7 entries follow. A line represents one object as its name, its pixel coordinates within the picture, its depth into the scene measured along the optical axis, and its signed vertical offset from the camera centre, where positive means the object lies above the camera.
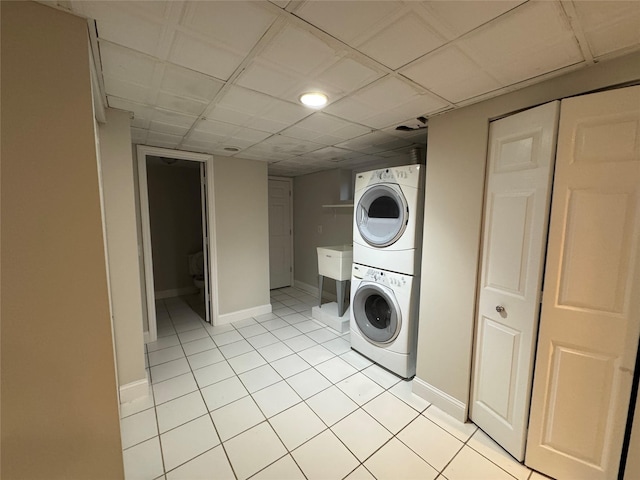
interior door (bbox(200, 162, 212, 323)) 3.16 -0.32
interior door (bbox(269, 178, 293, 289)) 4.75 -0.33
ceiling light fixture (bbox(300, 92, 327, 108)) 1.51 +0.71
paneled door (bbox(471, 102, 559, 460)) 1.36 -0.29
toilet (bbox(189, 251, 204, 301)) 4.30 -0.89
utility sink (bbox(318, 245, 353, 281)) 3.13 -0.58
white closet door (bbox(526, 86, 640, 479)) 1.15 -0.35
